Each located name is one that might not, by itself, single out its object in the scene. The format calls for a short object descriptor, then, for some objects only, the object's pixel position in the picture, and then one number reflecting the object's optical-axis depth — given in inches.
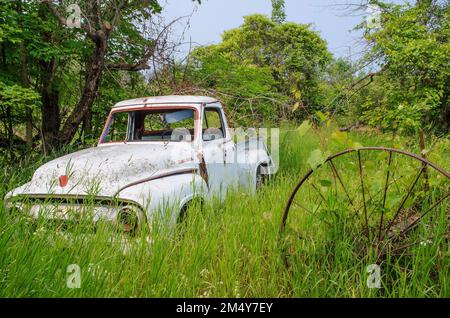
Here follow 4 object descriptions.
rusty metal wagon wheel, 88.9
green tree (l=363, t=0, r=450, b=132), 283.9
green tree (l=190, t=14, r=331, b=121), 861.2
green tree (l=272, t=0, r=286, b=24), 1005.2
